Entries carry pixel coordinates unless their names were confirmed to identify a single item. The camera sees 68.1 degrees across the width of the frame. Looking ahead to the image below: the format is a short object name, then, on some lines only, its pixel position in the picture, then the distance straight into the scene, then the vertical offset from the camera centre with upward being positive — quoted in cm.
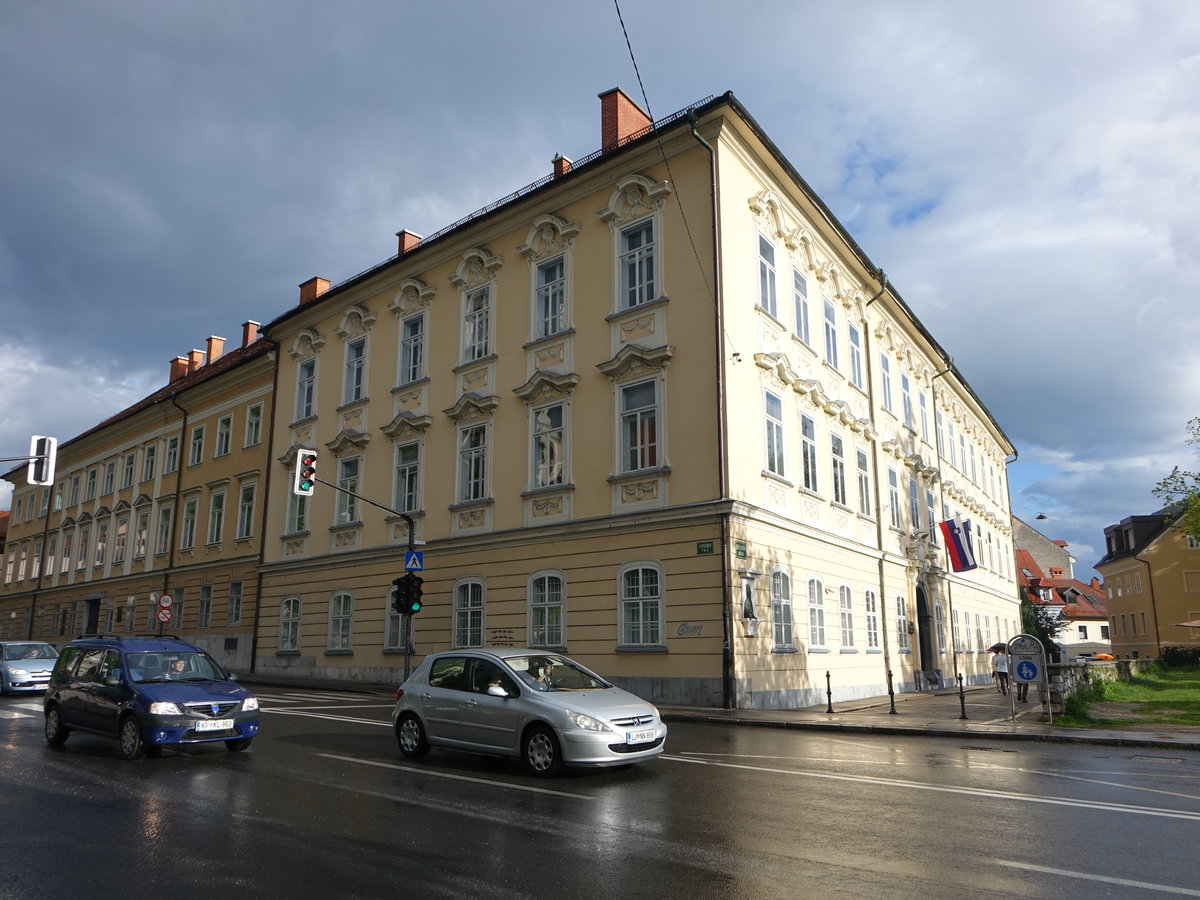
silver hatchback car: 984 -75
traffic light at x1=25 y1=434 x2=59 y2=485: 2094 +442
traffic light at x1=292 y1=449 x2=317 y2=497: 2105 +414
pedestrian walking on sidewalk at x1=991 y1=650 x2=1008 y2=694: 2469 -55
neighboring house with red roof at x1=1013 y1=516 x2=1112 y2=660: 8138 +482
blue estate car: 1116 -62
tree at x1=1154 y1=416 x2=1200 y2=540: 4025 +671
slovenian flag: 2956 +338
